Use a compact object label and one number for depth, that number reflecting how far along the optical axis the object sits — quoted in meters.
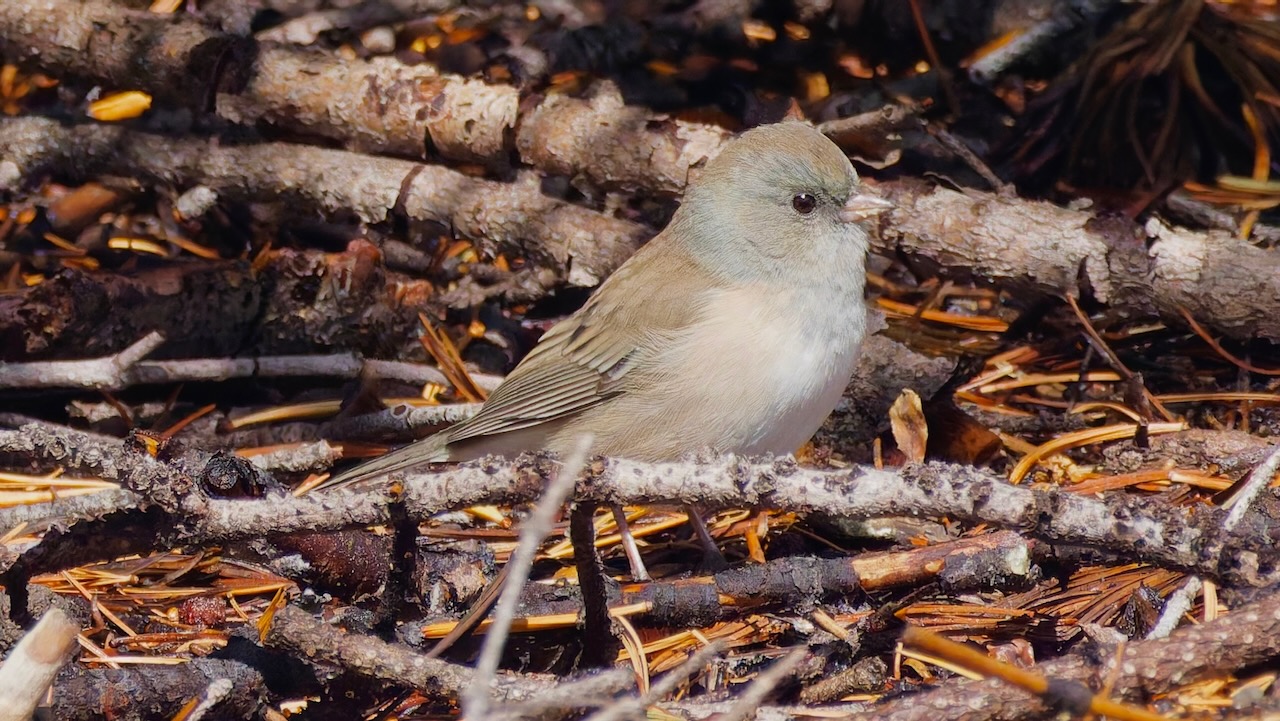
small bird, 6.13
